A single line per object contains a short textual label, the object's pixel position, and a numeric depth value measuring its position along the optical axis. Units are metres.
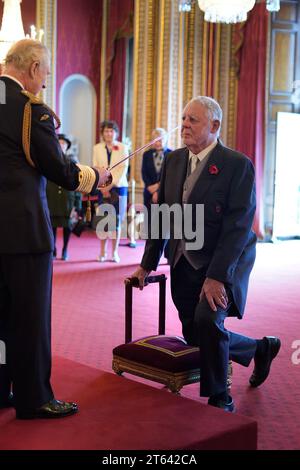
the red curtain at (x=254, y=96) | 10.71
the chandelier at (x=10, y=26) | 7.17
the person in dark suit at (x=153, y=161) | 8.36
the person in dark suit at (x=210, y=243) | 3.15
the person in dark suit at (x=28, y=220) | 2.64
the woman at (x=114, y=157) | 7.84
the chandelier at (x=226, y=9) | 6.98
